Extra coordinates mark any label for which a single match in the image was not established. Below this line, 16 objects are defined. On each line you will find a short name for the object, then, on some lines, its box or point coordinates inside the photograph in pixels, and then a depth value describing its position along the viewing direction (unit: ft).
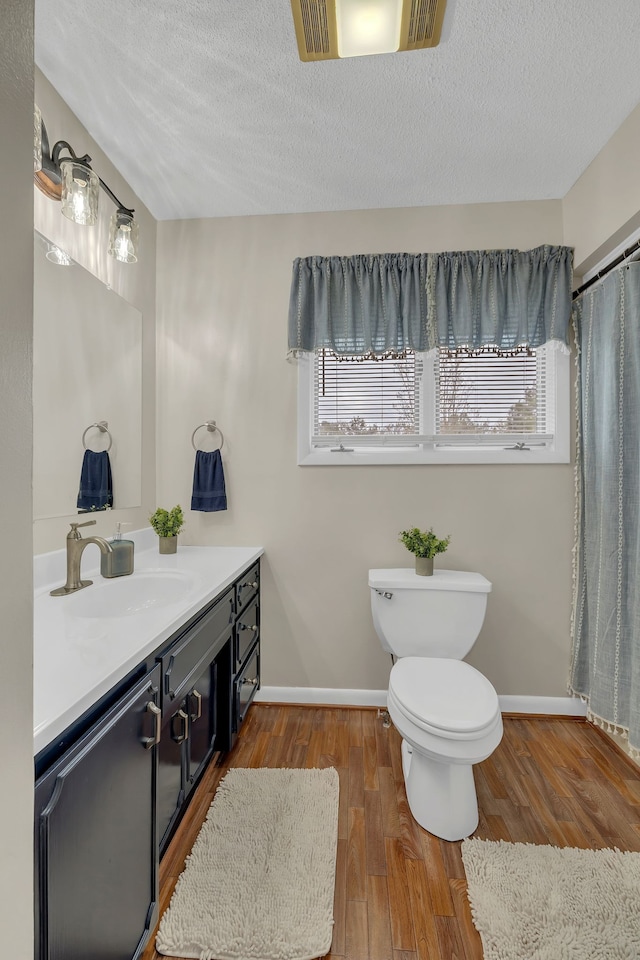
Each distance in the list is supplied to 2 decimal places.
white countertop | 2.72
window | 7.80
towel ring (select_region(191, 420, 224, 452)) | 8.06
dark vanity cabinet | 2.60
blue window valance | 7.50
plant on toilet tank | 7.20
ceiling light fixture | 4.41
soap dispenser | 5.80
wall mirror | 5.26
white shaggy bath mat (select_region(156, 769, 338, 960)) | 4.06
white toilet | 5.00
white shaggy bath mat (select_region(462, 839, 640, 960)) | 4.06
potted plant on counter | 7.35
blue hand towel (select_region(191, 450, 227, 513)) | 7.80
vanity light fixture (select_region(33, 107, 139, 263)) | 4.86
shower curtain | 6.12
